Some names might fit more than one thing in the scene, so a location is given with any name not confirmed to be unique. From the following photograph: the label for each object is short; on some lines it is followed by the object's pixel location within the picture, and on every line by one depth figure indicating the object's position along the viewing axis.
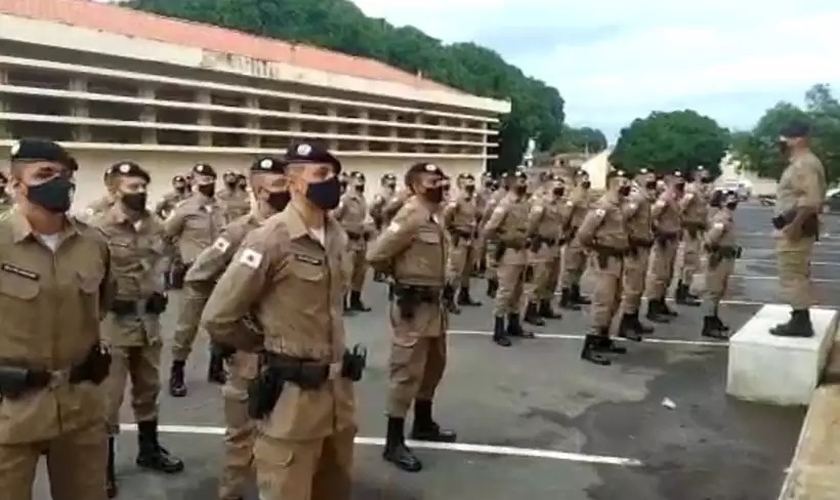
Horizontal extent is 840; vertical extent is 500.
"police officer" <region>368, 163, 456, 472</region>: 6.16
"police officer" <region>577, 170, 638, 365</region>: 9.16
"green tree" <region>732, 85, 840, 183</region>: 43.97
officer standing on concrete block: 7.59
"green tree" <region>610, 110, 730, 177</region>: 57.09
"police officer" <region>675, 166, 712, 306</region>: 12.95
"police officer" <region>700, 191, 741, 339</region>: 10.81
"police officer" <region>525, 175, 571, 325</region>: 11.62
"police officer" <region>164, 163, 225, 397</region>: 9.48
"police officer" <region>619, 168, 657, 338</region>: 10.21
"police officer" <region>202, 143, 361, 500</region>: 4.01
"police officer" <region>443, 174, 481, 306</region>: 13.06
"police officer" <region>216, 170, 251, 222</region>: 11.63
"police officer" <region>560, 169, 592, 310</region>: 12.84
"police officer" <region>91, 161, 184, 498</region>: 5.80
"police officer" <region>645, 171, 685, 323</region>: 11.47
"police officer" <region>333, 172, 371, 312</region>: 12.52
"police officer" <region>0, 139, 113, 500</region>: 3.77
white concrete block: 7.55
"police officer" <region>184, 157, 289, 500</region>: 5.16
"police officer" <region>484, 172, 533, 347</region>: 10.26
